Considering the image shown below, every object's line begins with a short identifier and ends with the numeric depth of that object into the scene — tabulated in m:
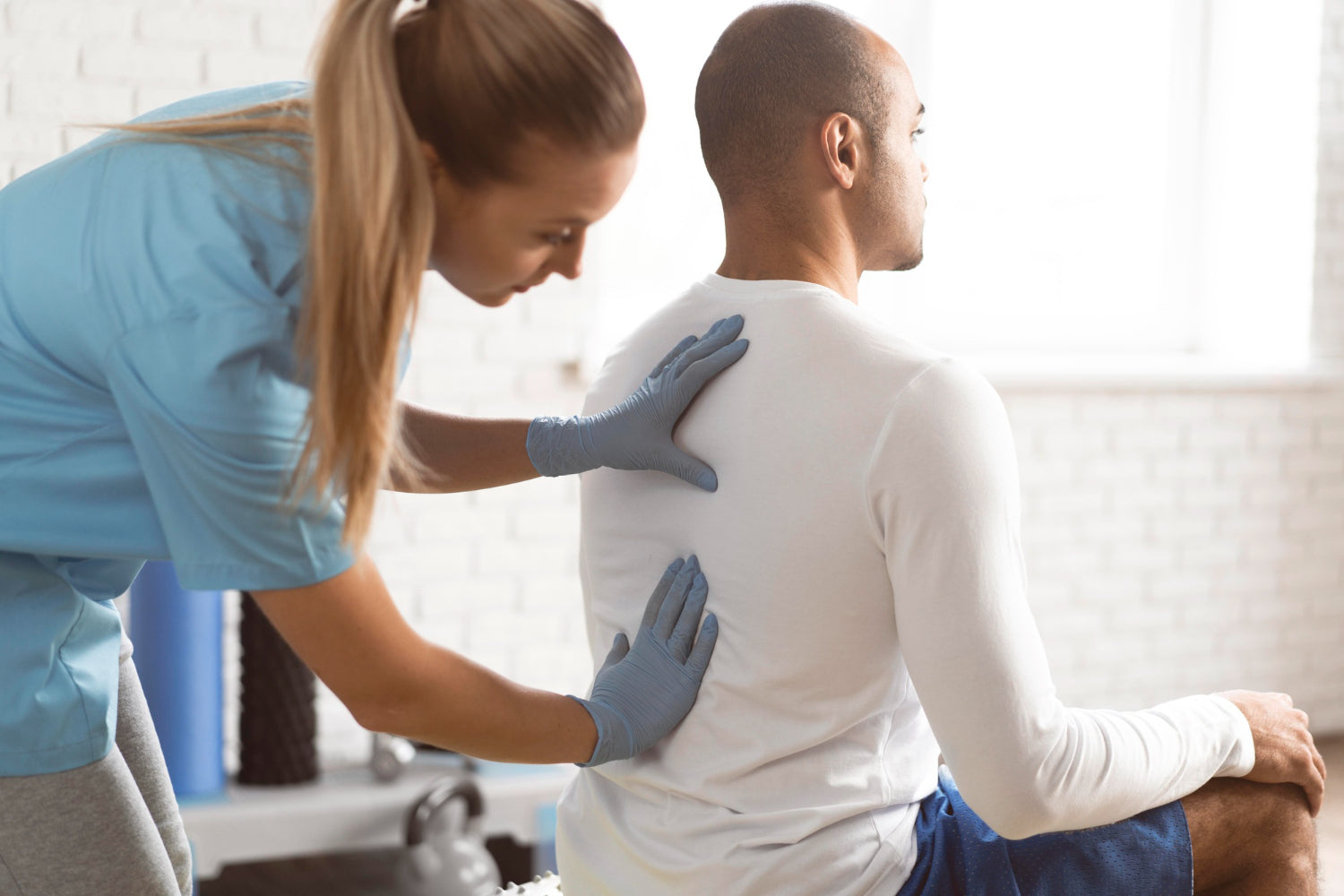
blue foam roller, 2.37
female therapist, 0.85
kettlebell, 2.32
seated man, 1.00
